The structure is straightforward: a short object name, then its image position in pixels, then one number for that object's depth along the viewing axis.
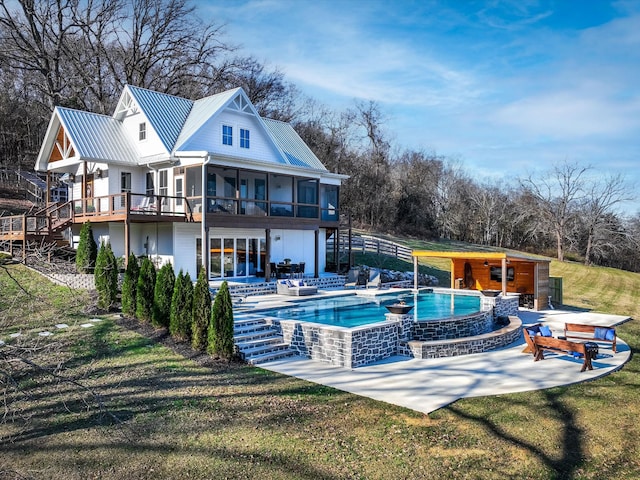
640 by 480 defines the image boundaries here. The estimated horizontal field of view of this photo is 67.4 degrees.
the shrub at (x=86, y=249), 16.95
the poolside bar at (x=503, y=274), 19.16
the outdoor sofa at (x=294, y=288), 18.58
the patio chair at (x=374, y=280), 22.30
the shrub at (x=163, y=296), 12.35
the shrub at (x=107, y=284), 14.10
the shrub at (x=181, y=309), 11.48
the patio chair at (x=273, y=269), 21.48
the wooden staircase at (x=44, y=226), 17.75
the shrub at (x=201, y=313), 10.91
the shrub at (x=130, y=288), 13.52
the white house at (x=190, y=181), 18.89
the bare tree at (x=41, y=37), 27.84
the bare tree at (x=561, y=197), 42.73
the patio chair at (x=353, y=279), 22.88
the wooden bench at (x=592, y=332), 12.16
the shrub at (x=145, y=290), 13.00
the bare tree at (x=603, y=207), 41.62
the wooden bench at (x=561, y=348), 10.29
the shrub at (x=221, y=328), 10.43
